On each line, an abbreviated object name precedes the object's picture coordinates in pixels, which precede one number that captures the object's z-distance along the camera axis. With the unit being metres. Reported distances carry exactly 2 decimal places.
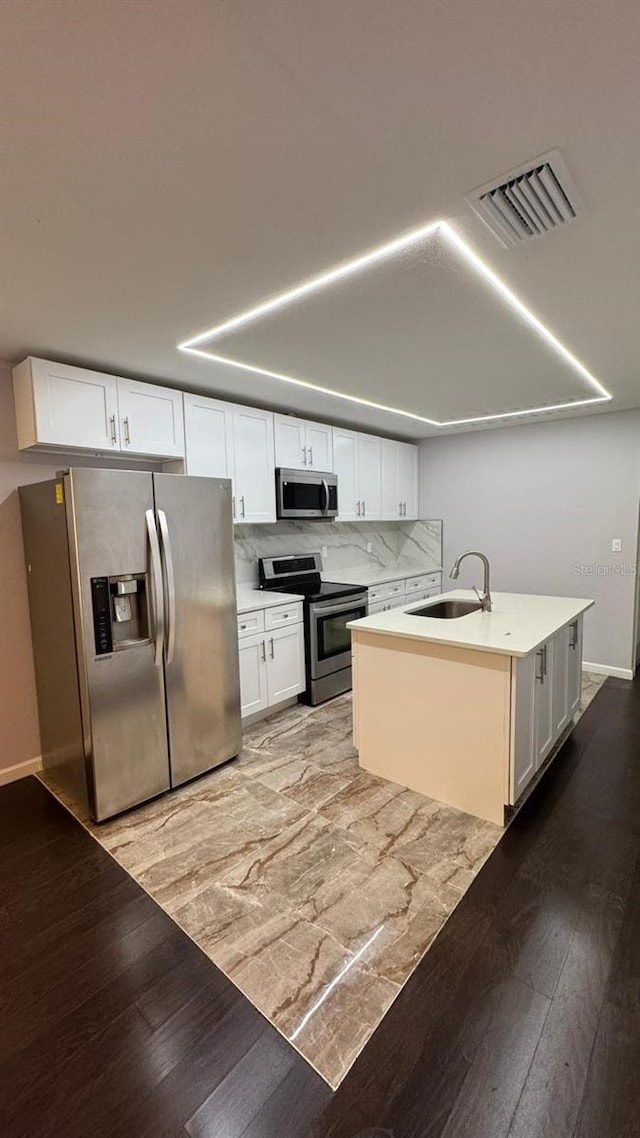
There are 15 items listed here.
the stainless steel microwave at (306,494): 3.76
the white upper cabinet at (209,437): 3.15
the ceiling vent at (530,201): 1.33
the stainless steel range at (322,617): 3.73
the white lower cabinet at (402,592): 4.46
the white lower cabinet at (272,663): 3.29
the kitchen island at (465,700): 2.28
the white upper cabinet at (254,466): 3.46
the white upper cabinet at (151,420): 2.82
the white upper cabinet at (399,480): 5.03
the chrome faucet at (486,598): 2.92
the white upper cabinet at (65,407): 2.47
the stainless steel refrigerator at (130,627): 2.31
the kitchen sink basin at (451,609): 3.15
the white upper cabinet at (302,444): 3.80
